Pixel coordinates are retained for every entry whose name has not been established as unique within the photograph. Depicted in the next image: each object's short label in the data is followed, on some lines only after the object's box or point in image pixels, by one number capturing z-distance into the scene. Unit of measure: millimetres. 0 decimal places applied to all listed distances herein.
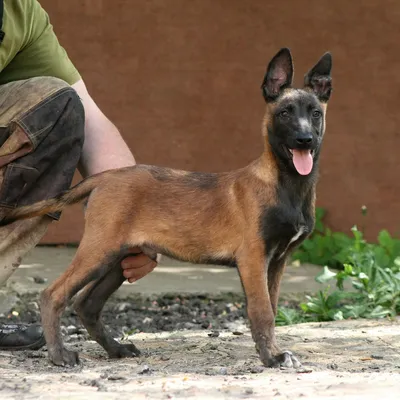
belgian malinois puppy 9273
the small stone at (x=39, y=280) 15805
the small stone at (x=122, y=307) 14577
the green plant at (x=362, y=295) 12633
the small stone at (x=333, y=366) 9130
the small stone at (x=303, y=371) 8789
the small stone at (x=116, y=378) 8383
